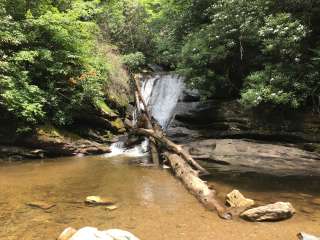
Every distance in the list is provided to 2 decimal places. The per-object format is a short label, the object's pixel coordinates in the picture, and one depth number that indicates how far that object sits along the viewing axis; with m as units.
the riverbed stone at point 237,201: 5.83
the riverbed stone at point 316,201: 6.09
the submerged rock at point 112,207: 5.80
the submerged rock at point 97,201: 6.07
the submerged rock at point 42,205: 5.88
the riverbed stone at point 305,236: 4.44
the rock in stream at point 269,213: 5.23
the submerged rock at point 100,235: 3.91
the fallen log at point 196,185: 5.73
